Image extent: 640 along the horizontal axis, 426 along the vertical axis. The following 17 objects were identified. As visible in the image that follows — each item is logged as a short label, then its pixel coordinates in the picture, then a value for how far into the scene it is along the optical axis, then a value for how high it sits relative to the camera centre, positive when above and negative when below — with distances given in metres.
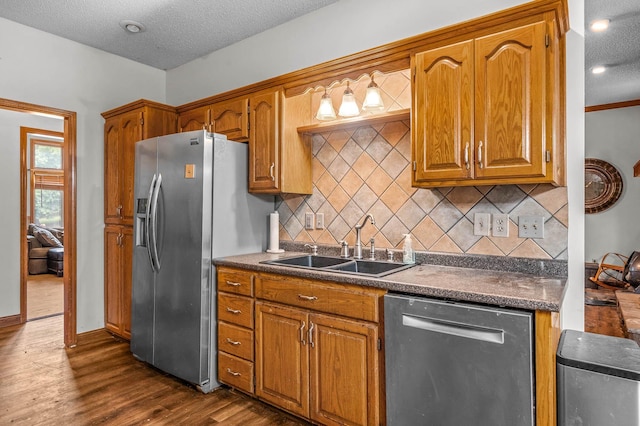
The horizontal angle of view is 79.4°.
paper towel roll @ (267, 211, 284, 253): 2.90 -0.15
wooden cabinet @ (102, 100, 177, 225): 3.29 +0.65
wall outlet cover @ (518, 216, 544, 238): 1.96 -0.07
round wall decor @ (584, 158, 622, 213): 5.34 +0.41
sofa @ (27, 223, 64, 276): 6.66 -0.67
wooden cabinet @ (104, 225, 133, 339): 3.35 -0.58
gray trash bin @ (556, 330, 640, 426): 1.34 -0.62
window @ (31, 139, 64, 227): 7.68 +0.66
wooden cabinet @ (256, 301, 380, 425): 1.85 -0.79
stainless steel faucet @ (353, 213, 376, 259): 2.54 -0.21
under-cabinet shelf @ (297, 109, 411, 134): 2.31 +0.60
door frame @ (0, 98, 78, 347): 3.33 -0.06
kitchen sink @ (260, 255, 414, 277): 2.35 -0.32
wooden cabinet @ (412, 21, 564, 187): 1.69 +0.49
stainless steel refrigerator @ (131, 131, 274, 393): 2.49 -0.17
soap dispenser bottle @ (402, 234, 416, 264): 2.32 -0.23
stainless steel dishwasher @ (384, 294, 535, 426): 1.42 -0.60
